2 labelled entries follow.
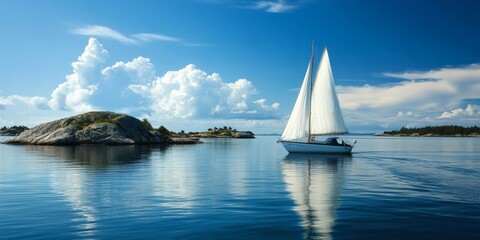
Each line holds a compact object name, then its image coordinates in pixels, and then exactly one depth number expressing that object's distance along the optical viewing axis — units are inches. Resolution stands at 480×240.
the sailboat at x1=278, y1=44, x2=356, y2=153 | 2947.8
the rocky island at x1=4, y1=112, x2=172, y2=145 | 4146.2
